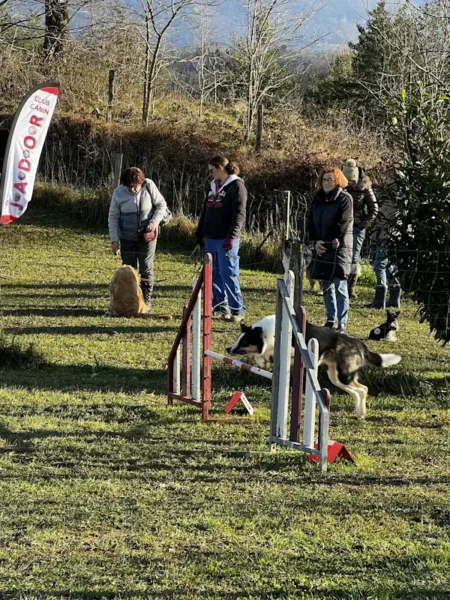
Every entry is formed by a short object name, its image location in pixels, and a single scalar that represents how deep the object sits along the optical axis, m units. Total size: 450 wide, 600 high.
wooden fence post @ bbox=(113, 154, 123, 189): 18.27
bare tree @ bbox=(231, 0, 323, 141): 26.34
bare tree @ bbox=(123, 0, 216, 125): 26.14
